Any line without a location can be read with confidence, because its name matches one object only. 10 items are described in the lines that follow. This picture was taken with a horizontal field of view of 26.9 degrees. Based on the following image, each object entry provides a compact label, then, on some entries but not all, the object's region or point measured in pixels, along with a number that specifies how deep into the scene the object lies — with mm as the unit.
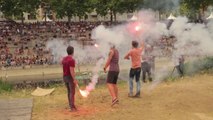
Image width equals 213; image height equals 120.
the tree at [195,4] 34750
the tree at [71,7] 45531
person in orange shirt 14383
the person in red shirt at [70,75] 12391
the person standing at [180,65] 20844
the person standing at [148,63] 18656
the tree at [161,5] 29617
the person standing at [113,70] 13328
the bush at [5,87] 18638
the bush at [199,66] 21234
